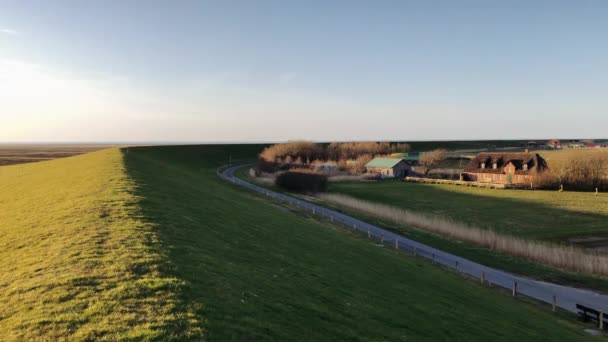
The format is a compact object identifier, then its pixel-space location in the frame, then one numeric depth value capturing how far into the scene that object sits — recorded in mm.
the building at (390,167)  114438
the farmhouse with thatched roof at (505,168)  85312
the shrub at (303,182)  83625
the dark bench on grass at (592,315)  19578
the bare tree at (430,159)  123625
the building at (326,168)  119025
